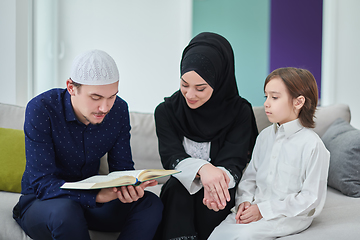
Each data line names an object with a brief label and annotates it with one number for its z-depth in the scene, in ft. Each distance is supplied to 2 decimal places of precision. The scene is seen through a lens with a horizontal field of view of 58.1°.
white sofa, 4.07
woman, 4.37
